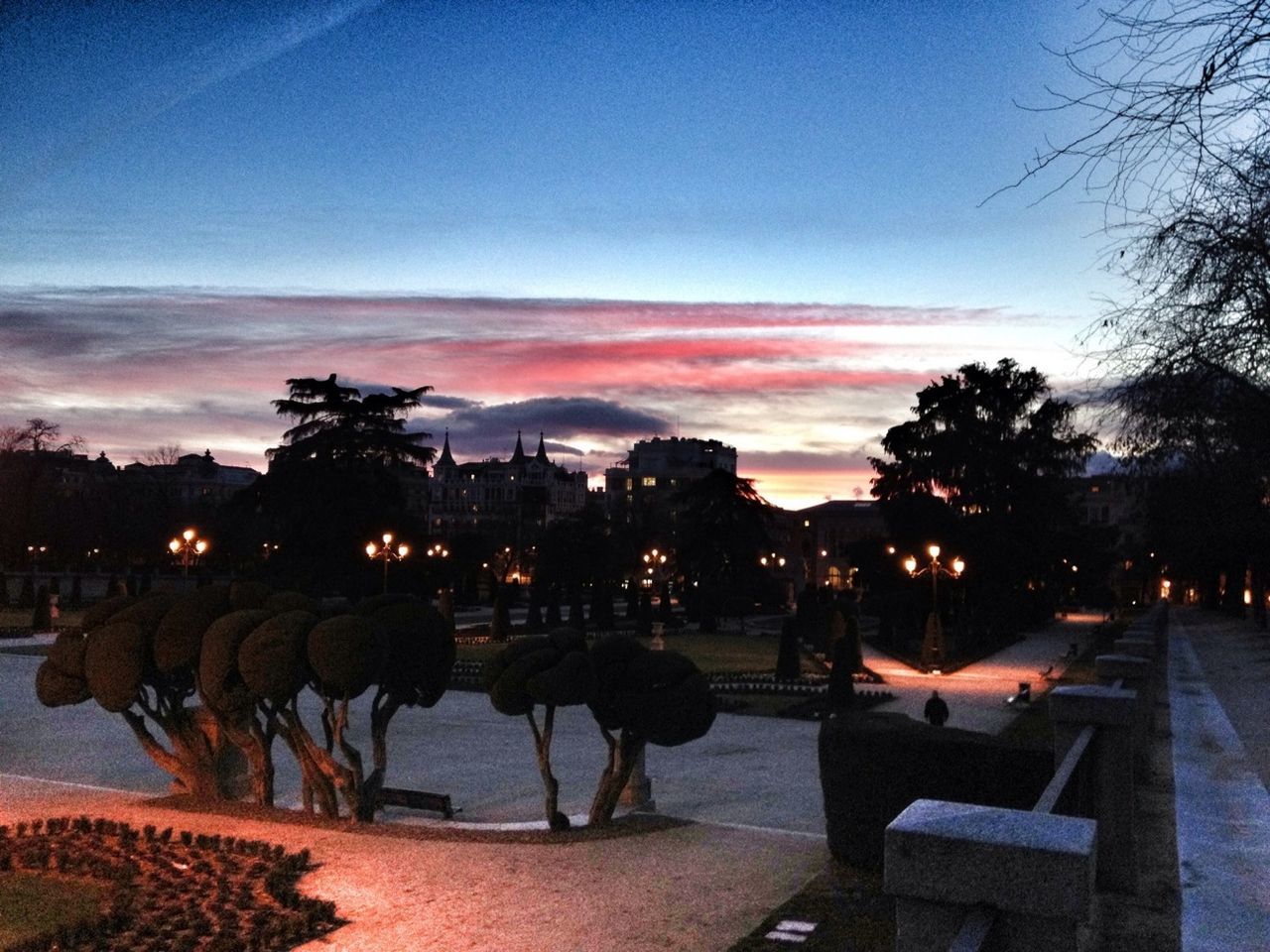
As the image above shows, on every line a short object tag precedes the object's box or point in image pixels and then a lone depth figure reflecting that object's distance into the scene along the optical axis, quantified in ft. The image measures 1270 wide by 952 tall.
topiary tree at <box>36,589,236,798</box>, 42.57
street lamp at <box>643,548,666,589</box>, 299.68
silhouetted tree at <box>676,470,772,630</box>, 206.08
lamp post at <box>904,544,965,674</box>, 114.11
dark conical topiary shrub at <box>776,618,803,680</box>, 105.19
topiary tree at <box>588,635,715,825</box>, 40.63
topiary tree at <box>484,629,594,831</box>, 39.73
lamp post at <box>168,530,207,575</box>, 143.33
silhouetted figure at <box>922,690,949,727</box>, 62.23
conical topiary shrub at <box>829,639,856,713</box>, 82.58
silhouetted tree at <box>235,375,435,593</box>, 187.01
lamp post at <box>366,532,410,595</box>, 157.25
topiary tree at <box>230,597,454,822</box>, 40.70
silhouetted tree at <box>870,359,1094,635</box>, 174.70
